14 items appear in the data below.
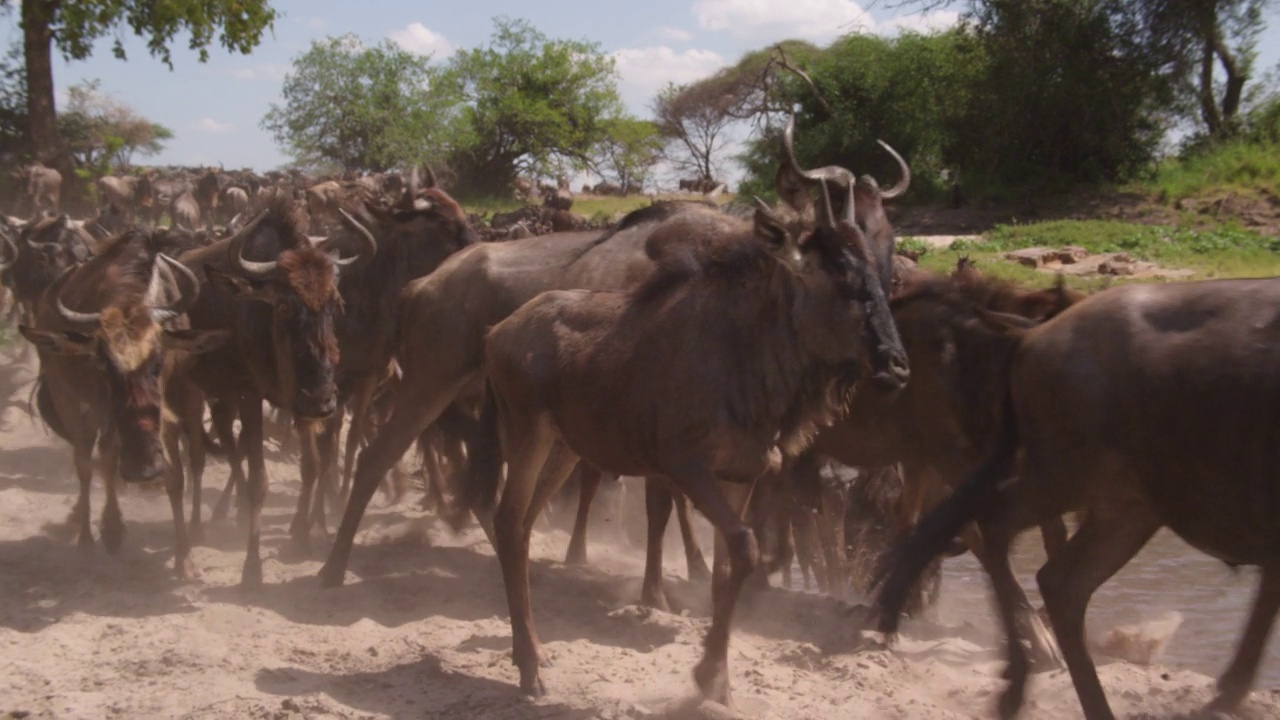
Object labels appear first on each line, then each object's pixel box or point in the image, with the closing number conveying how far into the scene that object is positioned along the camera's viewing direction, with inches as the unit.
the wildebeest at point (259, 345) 274.8
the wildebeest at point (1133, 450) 163.6
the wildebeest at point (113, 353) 256.7
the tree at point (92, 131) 1449.3
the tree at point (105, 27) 1088.2
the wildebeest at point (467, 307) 270.4
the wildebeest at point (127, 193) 1354.6
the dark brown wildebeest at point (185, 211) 1248.2
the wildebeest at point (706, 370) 187.5
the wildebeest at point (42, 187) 1150.3
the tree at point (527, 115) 1905.8
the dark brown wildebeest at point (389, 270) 336.5
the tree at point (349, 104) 2050.9
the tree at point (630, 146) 1951.3
